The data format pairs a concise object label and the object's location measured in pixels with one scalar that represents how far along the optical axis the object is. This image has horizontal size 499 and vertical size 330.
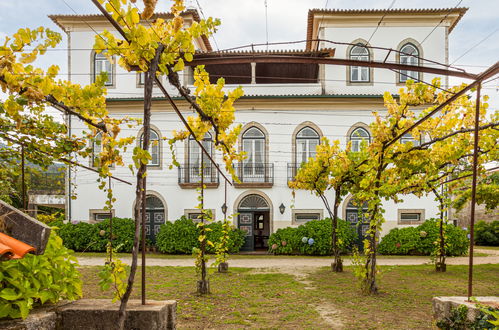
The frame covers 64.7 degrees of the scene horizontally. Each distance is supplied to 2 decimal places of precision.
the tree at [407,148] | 6.82
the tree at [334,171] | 9.20
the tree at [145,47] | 2.67
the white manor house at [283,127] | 16.59
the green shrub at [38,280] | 2.54
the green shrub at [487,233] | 20.11
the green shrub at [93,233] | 15.34
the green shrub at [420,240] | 14.98
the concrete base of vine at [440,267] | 10.86
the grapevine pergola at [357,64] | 3.55
